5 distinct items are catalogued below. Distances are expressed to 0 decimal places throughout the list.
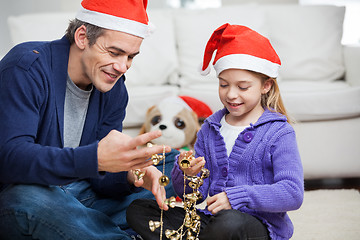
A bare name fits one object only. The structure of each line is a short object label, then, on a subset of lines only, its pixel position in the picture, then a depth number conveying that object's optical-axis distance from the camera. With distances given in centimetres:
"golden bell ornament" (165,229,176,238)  135
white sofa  266
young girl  134
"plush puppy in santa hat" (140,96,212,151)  254
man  122
